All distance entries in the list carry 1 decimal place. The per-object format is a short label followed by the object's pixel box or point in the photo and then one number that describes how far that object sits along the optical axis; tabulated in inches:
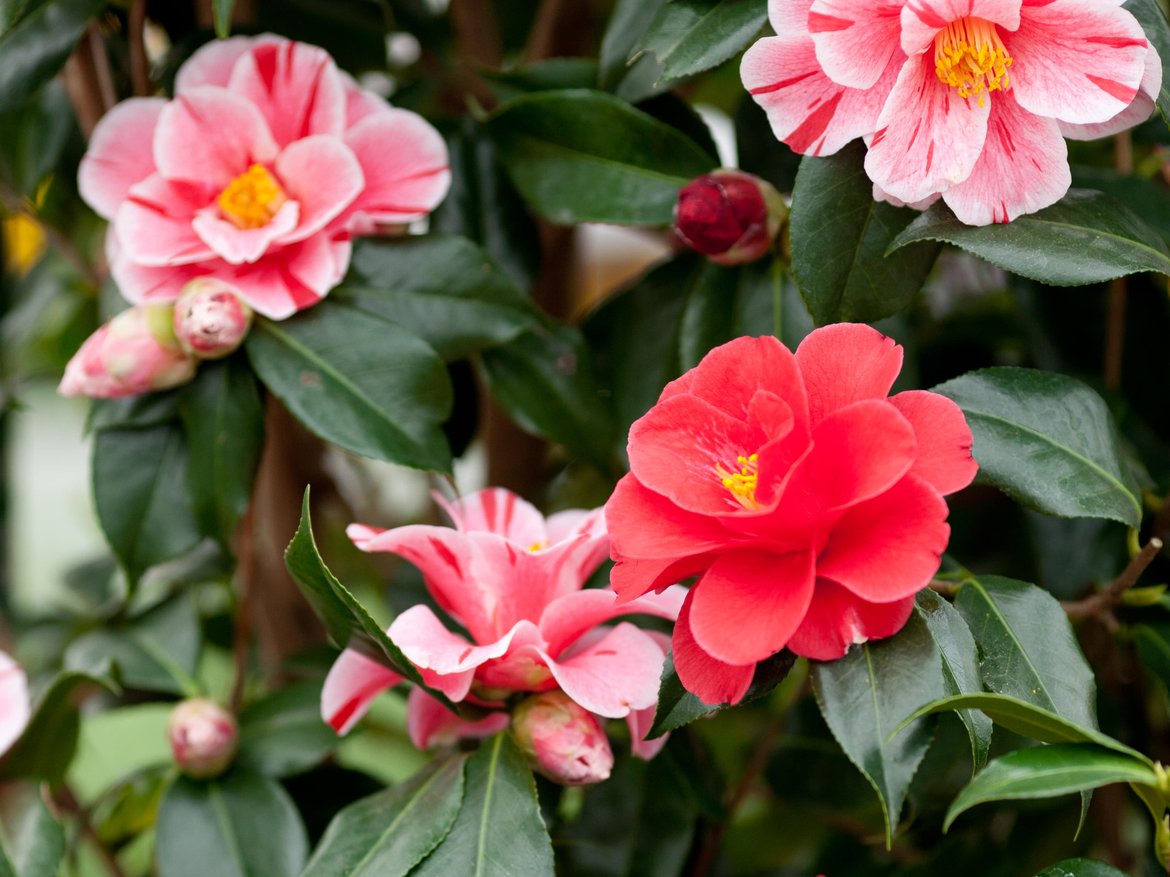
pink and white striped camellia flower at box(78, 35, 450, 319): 33.0
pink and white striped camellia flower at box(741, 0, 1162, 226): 30.1
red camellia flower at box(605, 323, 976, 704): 28.8
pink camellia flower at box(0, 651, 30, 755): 33.6
